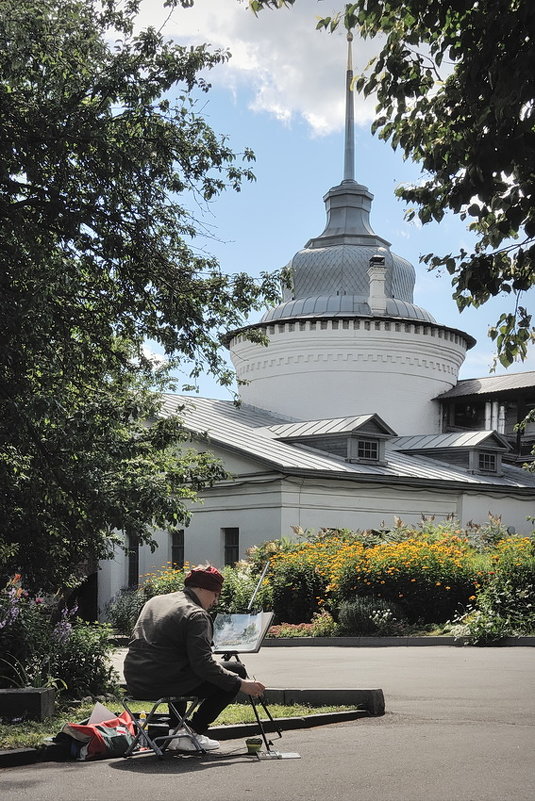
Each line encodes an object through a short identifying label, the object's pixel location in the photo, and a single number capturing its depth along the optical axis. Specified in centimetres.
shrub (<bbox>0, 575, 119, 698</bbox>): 1195
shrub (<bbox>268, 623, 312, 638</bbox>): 2275
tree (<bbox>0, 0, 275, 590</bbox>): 1366
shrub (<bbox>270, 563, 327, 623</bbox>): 2484
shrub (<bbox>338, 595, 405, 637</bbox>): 2200
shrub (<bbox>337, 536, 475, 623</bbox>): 2242
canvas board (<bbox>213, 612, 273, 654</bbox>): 899
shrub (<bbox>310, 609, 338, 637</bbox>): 2247
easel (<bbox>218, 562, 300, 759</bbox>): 817
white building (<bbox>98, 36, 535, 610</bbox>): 3238
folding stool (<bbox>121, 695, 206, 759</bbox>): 814
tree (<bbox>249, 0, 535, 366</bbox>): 853
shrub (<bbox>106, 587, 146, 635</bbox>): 2880
